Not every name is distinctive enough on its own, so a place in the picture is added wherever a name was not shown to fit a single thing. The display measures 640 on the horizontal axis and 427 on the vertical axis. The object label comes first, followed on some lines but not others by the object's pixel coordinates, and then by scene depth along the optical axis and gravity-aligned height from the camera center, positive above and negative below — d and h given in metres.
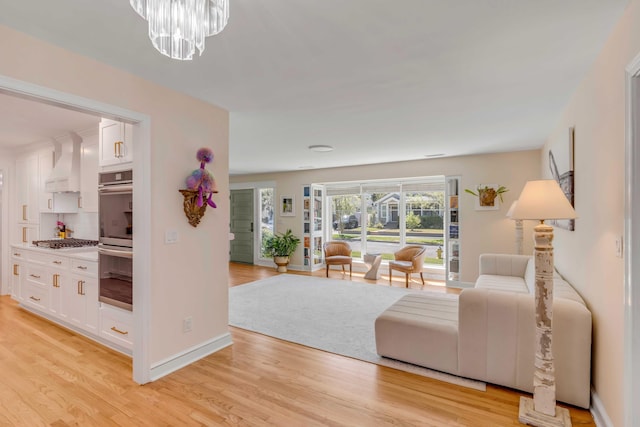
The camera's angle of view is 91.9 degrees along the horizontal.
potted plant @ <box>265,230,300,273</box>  7.27 -0.85
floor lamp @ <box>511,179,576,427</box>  1.98 -0.59
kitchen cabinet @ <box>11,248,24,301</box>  4.25 -0.84
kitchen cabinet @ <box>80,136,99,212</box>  3.61 +0.45
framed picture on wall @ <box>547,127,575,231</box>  2.75 +0.43
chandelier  1.12 +0.72
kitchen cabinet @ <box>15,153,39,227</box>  4.69 +0.36
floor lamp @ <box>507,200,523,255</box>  4.69 -0.41
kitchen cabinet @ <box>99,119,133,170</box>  2.77 +0.64
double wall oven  2.82 -0.25
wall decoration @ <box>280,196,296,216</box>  7.52 +0.14
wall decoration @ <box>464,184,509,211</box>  5.25 +0.26
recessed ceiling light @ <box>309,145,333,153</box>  4.71 +0.99
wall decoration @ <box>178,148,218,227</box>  2.70 +0.19
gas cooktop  3.91 -0.40
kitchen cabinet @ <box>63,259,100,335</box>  3.17 -0.91
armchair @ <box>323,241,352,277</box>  6.62 -0.87
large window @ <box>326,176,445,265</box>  6.43 -0.08
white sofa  2.12 -0.99
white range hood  3.94 +0.57
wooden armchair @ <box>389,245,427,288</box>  5.61 -0.94
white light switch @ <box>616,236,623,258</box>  1.64 -0.19
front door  8.19 -0.35
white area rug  3.06 -1.37
